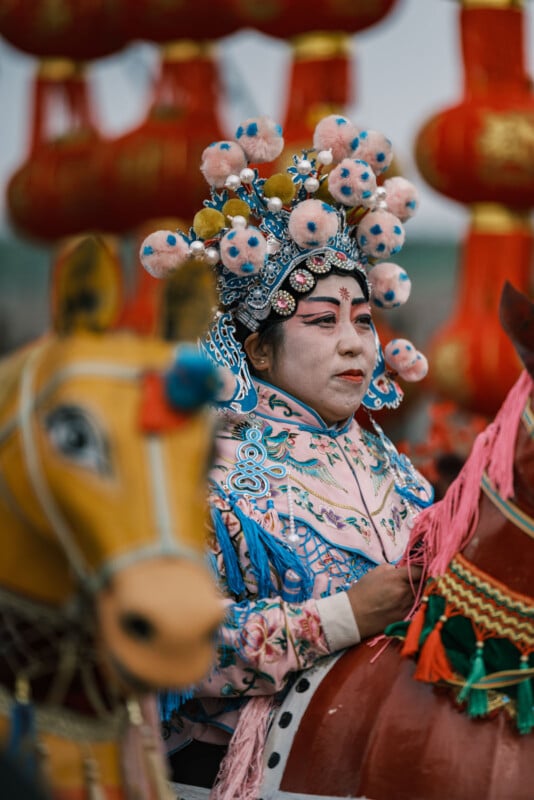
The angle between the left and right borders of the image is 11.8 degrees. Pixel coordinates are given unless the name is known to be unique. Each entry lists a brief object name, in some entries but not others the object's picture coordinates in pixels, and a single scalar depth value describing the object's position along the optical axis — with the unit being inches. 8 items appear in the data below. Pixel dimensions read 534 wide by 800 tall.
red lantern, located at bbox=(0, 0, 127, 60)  530.1
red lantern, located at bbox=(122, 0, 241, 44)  516.6
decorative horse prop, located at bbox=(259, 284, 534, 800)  168.8
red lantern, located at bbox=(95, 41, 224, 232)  517.7
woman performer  191.2
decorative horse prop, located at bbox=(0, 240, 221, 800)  118.2
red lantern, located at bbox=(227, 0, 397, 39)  504.0
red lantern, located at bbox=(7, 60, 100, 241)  544.4
